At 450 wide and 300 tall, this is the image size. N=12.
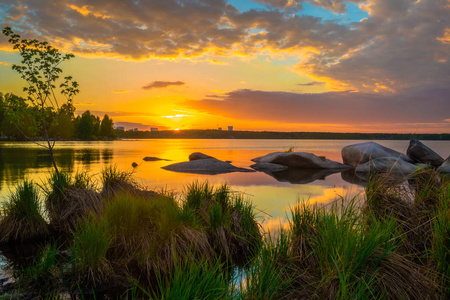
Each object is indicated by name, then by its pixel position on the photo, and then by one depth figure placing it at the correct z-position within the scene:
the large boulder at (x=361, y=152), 25.50
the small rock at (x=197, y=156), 31.50
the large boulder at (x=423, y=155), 26.06
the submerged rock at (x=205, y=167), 24.92
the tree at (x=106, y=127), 153.12
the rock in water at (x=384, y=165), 19.31
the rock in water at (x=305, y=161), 27.05
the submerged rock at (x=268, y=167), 26.08
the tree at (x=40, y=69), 11.13
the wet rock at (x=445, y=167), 20.77
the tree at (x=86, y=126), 133.00
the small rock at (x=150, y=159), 36.05
